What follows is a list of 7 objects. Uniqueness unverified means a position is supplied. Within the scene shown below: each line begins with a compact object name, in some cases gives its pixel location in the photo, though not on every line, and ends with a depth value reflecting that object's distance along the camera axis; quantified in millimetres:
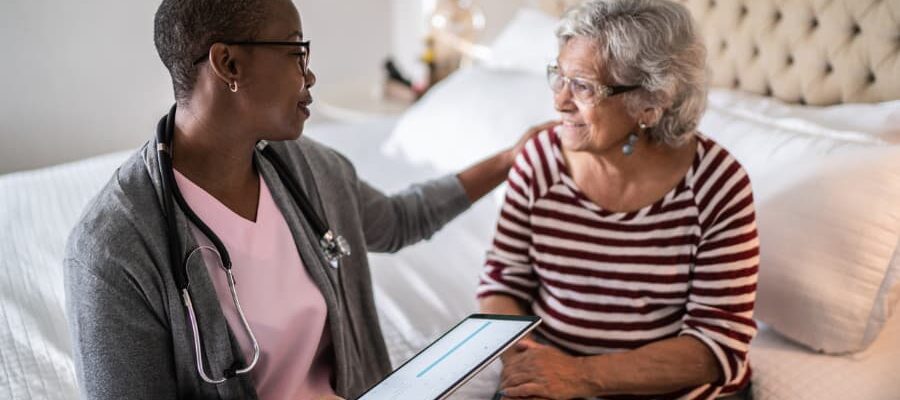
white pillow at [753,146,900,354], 1389
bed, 1392
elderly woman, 1277
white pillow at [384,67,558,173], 2121
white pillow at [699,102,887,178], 1559
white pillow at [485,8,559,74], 2395
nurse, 994
